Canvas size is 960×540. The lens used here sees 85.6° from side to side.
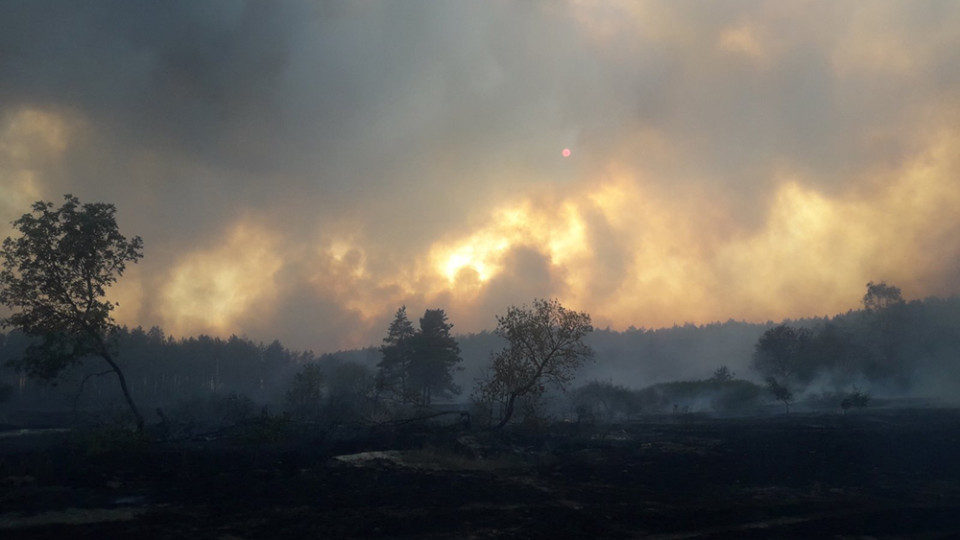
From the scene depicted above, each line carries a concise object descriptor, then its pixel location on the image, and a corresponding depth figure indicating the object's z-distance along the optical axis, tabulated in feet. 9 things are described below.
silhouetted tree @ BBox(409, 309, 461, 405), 241.14
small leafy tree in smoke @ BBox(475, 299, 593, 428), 117.70
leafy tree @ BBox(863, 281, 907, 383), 320.29
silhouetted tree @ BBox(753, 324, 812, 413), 292.40
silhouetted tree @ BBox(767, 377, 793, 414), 202.39
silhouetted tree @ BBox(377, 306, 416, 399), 243.60
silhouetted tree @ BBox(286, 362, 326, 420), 171.53
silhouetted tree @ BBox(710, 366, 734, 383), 288.96
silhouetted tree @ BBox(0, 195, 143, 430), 99.30
